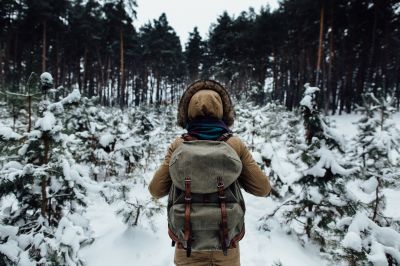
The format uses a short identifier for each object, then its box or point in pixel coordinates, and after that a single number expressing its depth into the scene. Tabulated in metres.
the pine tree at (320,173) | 4.48
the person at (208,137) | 2.02
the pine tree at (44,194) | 3.13
